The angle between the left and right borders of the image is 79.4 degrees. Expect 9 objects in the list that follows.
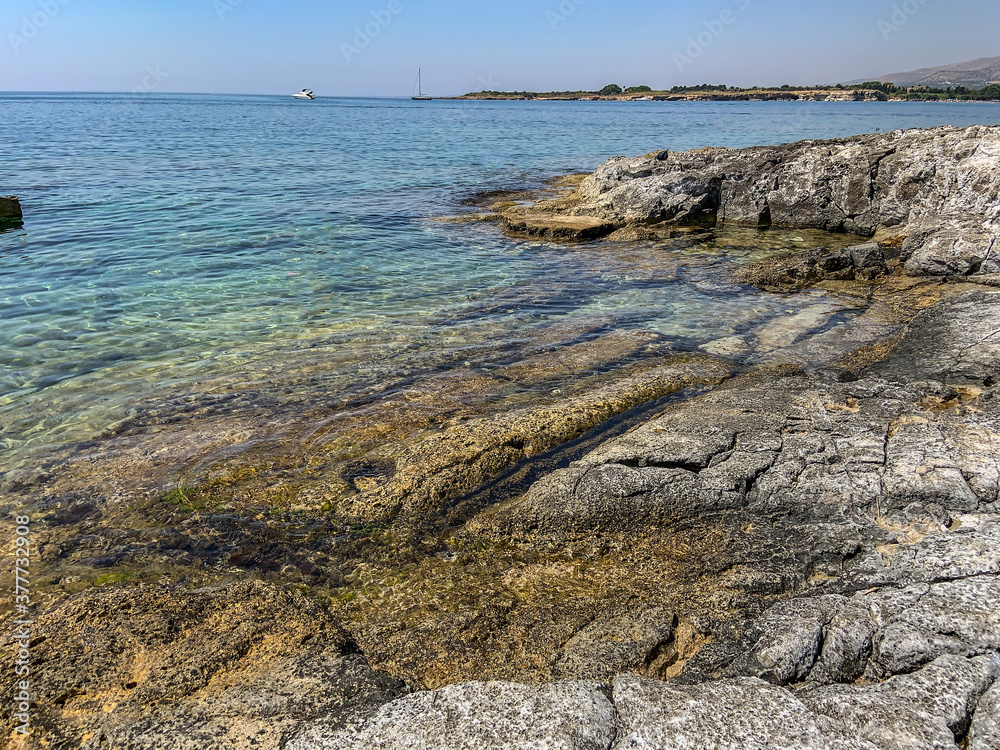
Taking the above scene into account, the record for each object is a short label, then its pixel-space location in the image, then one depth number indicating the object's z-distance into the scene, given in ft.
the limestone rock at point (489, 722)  8.30
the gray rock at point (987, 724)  7.79
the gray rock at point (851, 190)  36.17
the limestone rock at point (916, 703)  7.97
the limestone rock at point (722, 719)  8.02
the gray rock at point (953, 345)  19.60
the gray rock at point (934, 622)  9.46
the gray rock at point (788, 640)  9.78
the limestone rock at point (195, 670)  9.12
